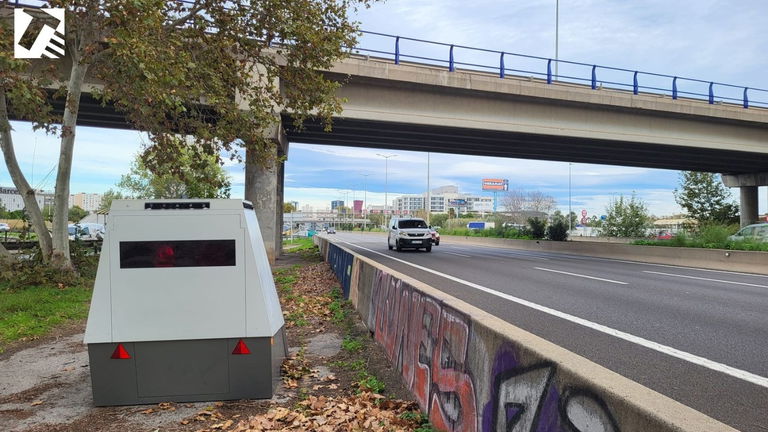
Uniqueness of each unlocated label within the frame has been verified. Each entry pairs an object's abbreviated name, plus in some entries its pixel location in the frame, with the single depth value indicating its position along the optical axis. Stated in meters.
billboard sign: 134.62
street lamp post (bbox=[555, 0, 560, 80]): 33.81
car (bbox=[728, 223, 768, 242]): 21.92
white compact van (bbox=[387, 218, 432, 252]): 28.09
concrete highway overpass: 21.91
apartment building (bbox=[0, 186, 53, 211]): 103.38
